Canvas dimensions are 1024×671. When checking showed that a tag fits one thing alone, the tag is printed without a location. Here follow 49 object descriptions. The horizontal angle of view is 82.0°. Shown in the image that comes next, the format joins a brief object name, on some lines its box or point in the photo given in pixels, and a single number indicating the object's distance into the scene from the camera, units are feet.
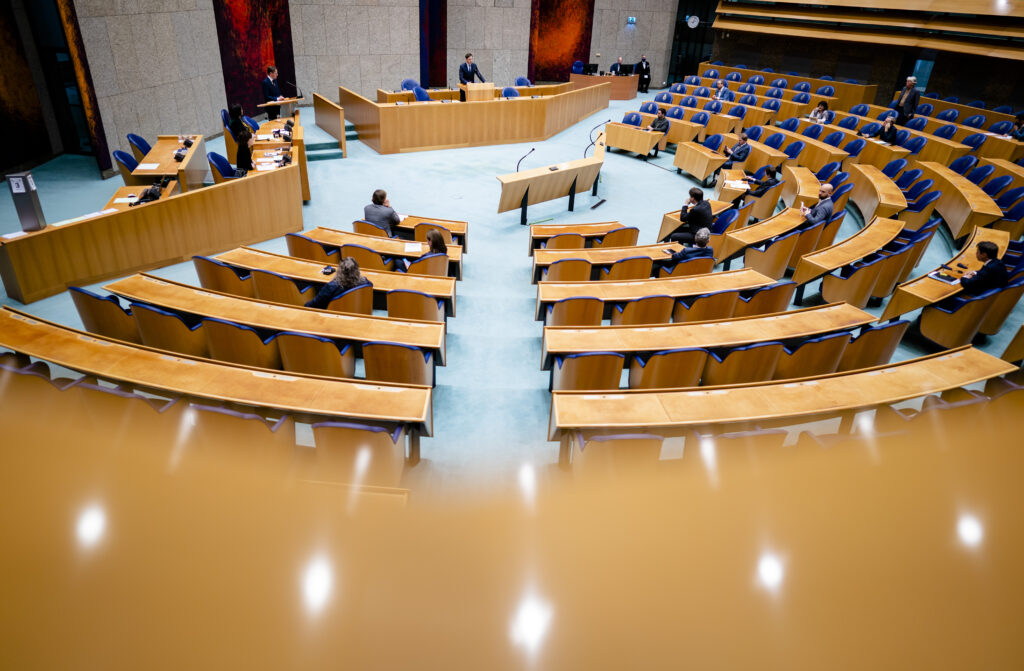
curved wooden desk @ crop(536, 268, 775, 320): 18.97
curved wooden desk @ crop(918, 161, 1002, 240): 25.67
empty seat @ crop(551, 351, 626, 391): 14.75
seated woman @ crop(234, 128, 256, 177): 28.04
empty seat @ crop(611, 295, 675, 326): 18.06
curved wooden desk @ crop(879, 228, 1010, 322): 18.99
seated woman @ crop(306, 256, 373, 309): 17.30
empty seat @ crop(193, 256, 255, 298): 19.15
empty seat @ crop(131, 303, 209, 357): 15.44
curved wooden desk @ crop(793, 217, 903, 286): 21.40
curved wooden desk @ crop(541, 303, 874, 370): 15.84
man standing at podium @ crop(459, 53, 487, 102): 47.44
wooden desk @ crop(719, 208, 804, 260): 23.90
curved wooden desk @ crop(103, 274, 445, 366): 15.76
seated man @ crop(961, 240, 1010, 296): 18.28
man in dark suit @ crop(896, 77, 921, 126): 38.52
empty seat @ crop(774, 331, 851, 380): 15.43
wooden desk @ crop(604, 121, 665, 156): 41.24
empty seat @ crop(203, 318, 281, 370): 14.94
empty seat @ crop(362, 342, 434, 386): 14.73
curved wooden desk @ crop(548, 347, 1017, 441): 12.49
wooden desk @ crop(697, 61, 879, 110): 49.93
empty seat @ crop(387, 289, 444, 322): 17.76
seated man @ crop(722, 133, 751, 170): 34.88
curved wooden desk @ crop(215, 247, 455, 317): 19.06
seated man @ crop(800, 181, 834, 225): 24.58
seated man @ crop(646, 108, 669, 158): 41.37
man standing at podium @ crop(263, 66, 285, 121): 38.51
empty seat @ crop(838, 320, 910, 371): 16.15
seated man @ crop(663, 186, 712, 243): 23.72
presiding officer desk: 40.60
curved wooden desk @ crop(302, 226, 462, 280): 22.17
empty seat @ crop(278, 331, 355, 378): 14.70
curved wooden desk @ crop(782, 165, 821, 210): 28.78
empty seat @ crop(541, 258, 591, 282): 21.20
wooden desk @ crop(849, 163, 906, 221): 27.30
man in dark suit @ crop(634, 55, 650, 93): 66.90
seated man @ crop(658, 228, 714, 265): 21.36
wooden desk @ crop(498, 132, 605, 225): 28.81
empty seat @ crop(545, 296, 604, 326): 17.81
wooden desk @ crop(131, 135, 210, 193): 27.45
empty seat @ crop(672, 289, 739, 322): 18.33
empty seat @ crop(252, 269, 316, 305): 18.66
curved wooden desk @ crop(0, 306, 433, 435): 12.46
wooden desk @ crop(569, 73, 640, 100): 60.29
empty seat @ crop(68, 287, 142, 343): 16.14
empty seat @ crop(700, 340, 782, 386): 15.10
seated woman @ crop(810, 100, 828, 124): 40.29
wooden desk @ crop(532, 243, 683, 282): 22.17
